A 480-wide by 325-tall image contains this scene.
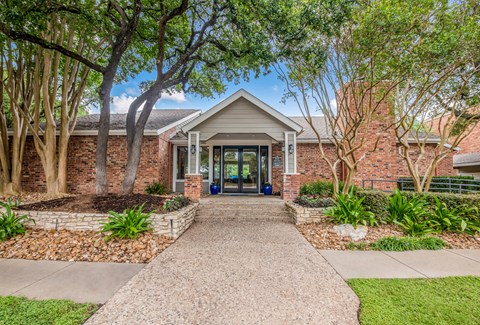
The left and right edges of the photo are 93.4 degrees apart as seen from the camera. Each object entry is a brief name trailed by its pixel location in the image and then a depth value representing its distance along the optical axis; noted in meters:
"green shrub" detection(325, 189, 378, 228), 5.71
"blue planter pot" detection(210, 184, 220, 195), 11.32
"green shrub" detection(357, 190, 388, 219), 6.02
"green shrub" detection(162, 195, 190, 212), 6.03
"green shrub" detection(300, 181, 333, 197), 9.60
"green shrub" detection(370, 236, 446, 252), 4.86
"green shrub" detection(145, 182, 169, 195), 10.09
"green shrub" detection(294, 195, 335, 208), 6.74
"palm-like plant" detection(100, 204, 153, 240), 4.97
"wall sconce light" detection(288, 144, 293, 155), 9.23
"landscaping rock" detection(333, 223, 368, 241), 5.43
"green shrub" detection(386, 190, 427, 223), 5.80
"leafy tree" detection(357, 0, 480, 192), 5.66
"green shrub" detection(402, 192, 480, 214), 5.73
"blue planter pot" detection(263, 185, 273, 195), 11.24
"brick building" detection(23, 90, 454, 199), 9.09
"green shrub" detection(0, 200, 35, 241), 5.13
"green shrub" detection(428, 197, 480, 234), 5.54
